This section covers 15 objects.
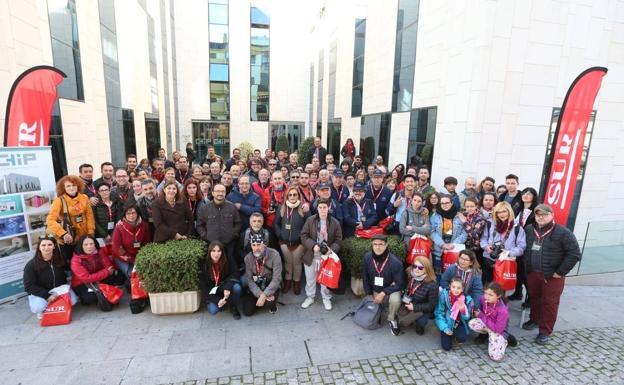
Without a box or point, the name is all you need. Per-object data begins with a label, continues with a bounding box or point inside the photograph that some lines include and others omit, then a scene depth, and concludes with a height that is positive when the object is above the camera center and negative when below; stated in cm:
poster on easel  545 -128
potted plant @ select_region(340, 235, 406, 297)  581 -195
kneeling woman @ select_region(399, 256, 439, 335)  487 -225
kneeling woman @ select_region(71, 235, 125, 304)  537 -218
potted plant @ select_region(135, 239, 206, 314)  512 -213
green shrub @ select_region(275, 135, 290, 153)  2459 -49
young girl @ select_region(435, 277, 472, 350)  462 -238
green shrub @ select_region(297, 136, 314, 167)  1933 -73
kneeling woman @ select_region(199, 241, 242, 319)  523 -233
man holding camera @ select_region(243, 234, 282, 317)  532 -220
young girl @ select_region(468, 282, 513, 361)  447 -238
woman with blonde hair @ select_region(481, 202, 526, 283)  539 -154
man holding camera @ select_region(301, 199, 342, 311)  562 -171
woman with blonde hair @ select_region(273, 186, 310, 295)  584 -166
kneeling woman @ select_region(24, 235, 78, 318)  502 -219
